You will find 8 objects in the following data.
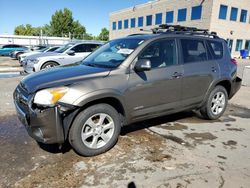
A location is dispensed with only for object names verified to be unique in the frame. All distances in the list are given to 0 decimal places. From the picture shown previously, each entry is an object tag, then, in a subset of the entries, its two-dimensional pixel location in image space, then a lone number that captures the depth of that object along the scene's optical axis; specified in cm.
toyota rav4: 302
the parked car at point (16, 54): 2407
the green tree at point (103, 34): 8585
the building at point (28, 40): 4869
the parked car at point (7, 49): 2933
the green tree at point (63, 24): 6600
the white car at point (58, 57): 967
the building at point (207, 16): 2750
